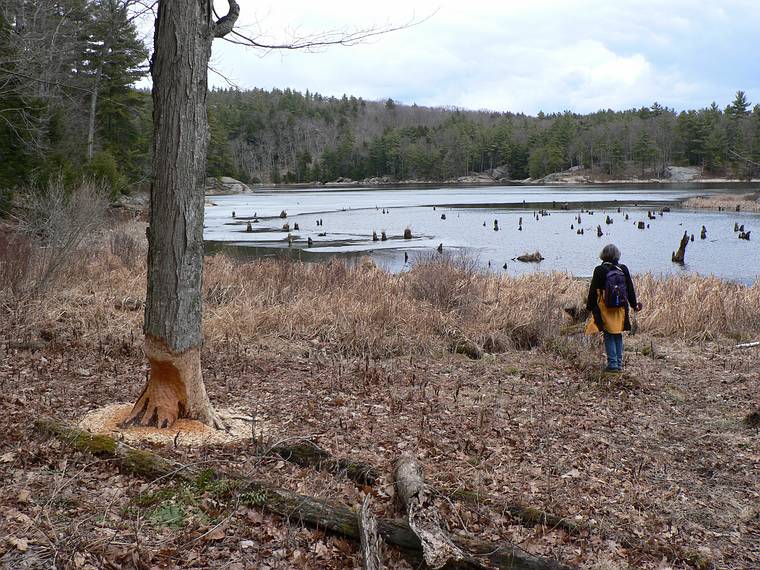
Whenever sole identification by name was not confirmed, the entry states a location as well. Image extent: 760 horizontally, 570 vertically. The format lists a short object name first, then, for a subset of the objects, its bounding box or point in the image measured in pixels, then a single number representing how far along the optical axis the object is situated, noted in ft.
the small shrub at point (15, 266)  35.06
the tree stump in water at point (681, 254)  87.10
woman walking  28.02
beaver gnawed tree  17.71
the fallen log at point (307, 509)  13.56
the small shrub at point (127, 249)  54.95
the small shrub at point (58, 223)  38.86
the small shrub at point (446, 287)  43.88
